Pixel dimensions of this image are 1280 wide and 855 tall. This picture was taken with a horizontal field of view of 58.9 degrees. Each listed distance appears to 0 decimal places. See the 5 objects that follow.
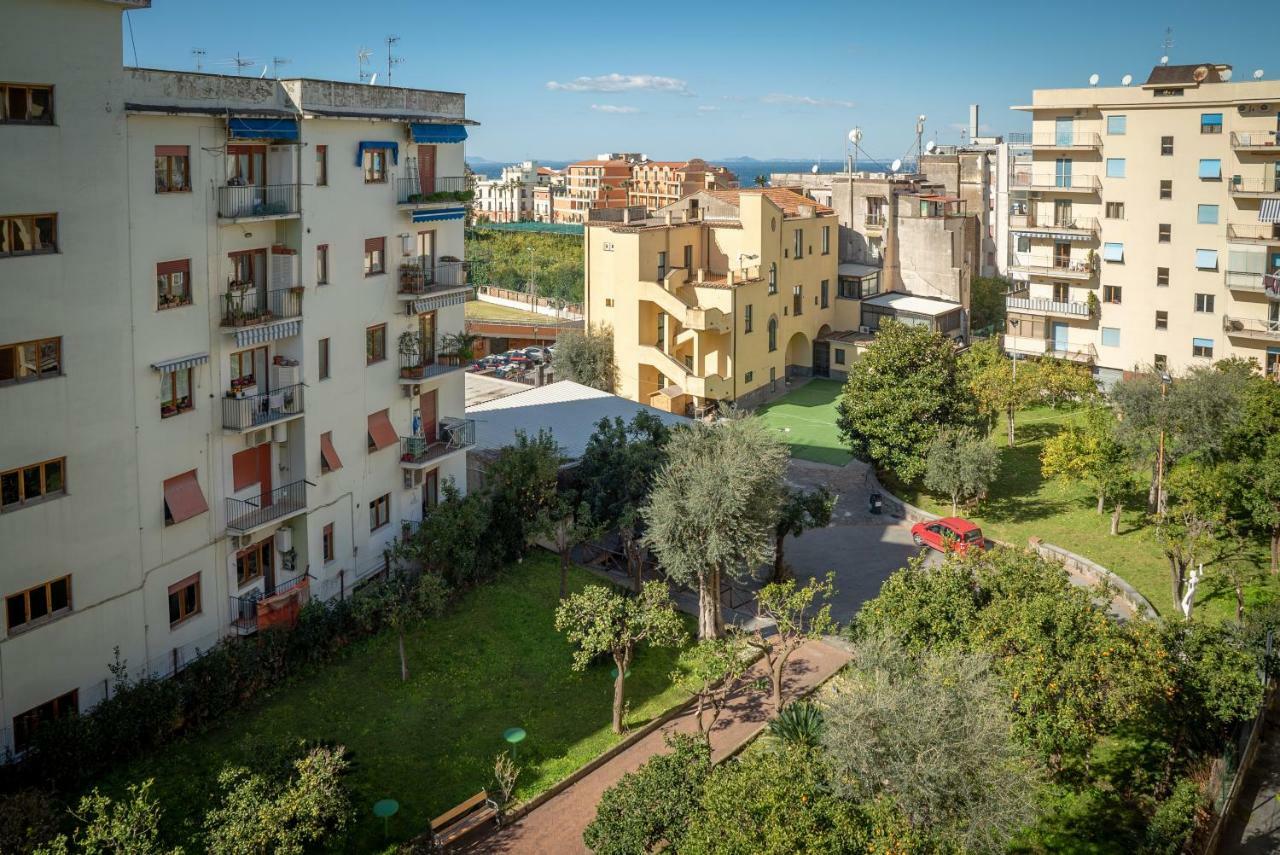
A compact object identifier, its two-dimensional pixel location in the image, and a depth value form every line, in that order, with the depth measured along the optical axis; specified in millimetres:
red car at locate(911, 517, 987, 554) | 37094
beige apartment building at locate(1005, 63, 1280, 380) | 50531
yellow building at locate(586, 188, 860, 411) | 55125
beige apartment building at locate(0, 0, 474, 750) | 21922
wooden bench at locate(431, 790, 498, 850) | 21859
